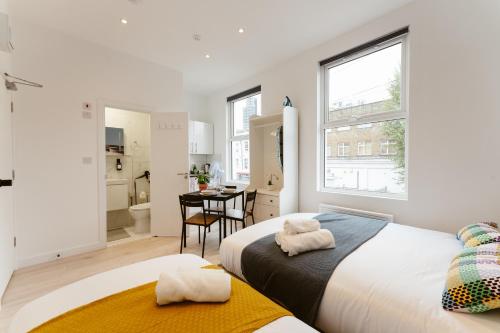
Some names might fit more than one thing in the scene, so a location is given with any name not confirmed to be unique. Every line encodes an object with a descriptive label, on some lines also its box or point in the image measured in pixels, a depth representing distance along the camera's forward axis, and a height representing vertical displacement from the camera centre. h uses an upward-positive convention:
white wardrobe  3.23 +0.04
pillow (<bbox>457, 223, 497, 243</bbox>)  1.54 -0.48
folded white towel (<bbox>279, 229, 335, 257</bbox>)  1.54 -0.55
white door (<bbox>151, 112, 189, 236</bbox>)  3.60 -0.06
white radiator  2.53 -0.60
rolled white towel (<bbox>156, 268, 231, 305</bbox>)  0.96 -0.54
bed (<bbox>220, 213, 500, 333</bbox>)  0.95 -0.64
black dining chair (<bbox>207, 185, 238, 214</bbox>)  3.11 -0.65
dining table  2.84 -0.41
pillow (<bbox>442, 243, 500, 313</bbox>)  0.93 -0.54
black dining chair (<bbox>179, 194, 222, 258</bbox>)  2.81 -0.69
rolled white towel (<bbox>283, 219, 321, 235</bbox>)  1.71 -0.48
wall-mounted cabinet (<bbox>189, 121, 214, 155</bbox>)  4.68 +0.59
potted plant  3.27 -0.27
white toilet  3.73 -0.88
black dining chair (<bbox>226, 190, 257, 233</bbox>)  3.06 -0.70
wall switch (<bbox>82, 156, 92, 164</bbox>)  3.00 +0.07
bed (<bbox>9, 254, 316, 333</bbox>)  0.88 -0.62
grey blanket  1.25 -0.67
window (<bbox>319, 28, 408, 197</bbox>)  2.57 +0.57
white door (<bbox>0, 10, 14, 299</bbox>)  2.01 -0.25
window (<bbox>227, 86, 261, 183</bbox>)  4.45 +0.74
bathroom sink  3.93 -0.30
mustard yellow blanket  0.82 -0.60
